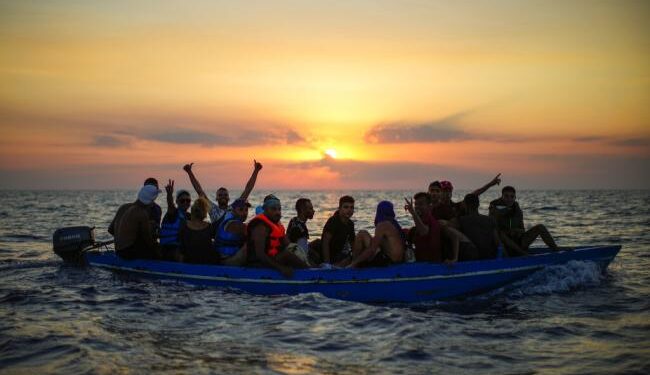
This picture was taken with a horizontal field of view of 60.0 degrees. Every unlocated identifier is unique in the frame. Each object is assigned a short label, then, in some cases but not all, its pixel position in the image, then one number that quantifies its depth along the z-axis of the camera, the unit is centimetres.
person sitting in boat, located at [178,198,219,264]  1169
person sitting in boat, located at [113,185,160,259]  1238
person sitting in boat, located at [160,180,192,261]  1271
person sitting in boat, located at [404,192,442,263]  1061
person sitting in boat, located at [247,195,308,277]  1071
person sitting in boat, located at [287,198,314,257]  1160
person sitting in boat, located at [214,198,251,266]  1176
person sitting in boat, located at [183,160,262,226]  1286
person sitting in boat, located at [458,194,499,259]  1135
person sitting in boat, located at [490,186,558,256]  1260
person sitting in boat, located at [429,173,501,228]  1167
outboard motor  1441
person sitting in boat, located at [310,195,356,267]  1145
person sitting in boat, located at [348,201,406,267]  1041
